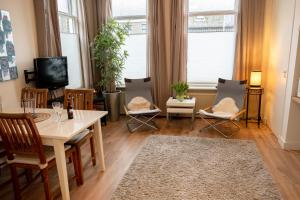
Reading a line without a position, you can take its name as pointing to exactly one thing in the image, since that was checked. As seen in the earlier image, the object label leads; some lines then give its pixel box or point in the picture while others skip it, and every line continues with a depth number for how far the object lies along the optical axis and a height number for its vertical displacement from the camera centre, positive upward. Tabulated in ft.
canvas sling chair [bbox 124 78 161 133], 14.79 -2.19
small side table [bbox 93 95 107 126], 14.75 -2.92
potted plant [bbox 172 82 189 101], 14.33 -2.01
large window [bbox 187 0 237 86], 14.83 +1.10
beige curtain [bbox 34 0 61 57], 11.35 +1.67
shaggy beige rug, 7.57 -4.37
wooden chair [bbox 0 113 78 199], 6.24 -2.48
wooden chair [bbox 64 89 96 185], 9.40 -1.68
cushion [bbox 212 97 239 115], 13.21 -2.93
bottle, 7.87 -1.79
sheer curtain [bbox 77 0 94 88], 14.82 +0.69
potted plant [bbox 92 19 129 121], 14.69 +0.13
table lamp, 13.69 -1.35
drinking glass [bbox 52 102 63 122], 7.75 -1.67
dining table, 6.47 -2.05
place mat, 7.71 -1.97
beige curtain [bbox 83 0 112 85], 15.62 +2.98
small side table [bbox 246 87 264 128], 13.84 -2.21
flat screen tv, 11.10 -0.66
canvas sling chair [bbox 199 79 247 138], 12.69 -2.42
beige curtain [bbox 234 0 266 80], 13.82 +1.10
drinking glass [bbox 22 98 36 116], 8.03 -1.59
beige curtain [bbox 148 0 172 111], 14.92 +0.30
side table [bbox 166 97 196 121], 13.61 -2.92
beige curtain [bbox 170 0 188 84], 14.64 +1.18
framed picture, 9.55 +0.39
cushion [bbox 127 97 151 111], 14.67 -2.91
